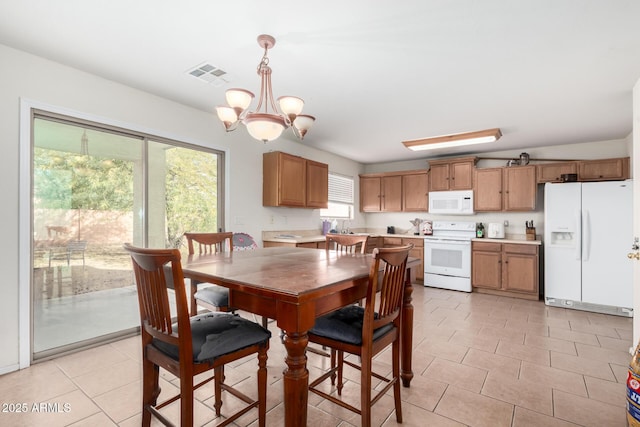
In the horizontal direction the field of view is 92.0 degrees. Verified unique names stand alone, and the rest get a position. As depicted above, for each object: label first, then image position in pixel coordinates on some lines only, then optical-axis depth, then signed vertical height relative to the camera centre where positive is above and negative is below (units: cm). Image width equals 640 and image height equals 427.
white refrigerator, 382 -39
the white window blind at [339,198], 589 +36
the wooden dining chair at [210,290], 231 -59
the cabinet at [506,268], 455 -81
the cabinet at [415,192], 581 +45
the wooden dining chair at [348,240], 271 -22
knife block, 479 -28
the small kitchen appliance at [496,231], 507 -25
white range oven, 504 -68
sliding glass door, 255 -3
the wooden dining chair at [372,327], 155 -61
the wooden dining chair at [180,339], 133 -59
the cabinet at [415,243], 552 -52
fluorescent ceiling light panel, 420 +110
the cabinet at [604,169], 425 +66
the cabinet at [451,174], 530 +74
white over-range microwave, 529 +24
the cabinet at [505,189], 481 +43
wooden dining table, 128 -33
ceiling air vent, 256 +123
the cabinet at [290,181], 422 +50
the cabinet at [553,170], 458 +69
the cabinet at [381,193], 616 +47
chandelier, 199 +70
